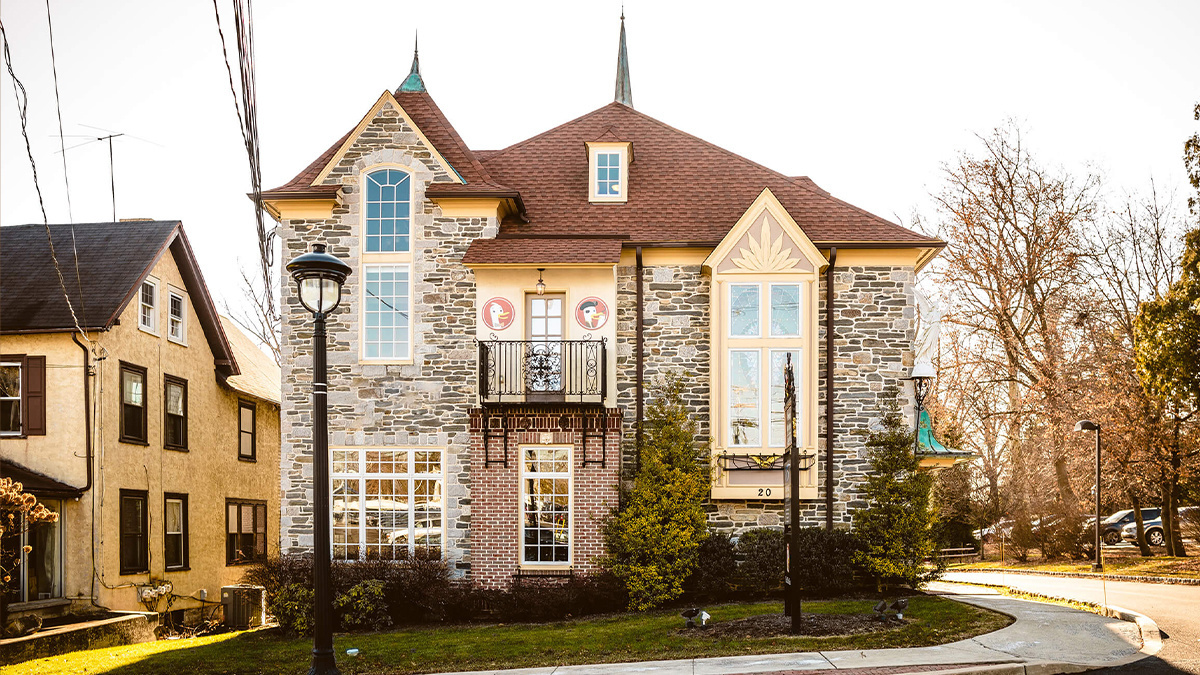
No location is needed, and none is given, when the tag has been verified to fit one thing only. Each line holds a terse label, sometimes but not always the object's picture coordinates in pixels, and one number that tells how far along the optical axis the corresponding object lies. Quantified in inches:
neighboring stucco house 845.8
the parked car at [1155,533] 1330.0
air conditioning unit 855.1
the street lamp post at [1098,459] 947.5
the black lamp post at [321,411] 351.3
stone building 750.5
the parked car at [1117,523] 1350.9
